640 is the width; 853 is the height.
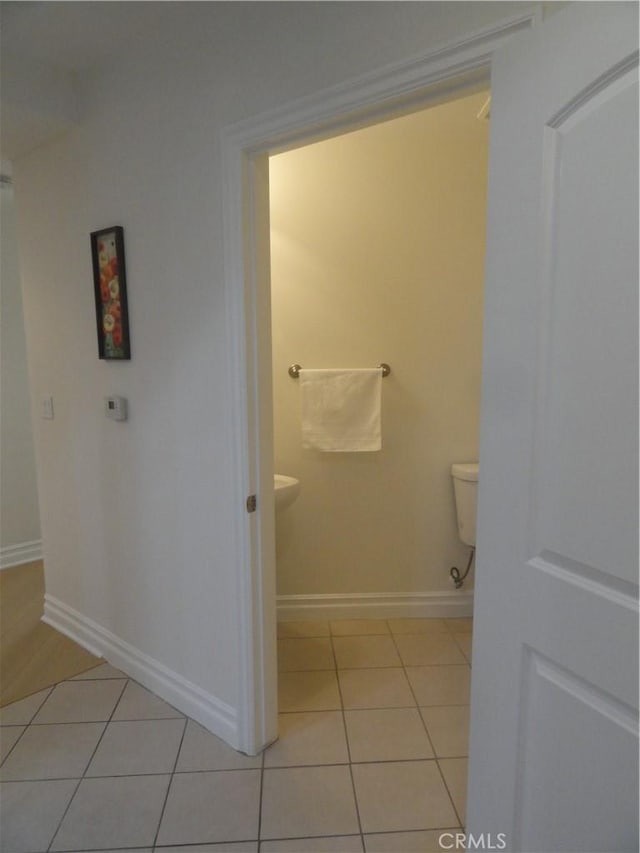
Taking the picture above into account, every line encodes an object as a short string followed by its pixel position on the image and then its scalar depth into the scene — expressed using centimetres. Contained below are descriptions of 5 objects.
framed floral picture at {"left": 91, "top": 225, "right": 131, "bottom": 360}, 185
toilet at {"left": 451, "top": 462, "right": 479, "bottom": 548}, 232
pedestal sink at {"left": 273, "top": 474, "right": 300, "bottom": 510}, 209
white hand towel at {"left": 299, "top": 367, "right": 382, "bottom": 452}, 230
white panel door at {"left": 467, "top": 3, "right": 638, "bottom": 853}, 79
